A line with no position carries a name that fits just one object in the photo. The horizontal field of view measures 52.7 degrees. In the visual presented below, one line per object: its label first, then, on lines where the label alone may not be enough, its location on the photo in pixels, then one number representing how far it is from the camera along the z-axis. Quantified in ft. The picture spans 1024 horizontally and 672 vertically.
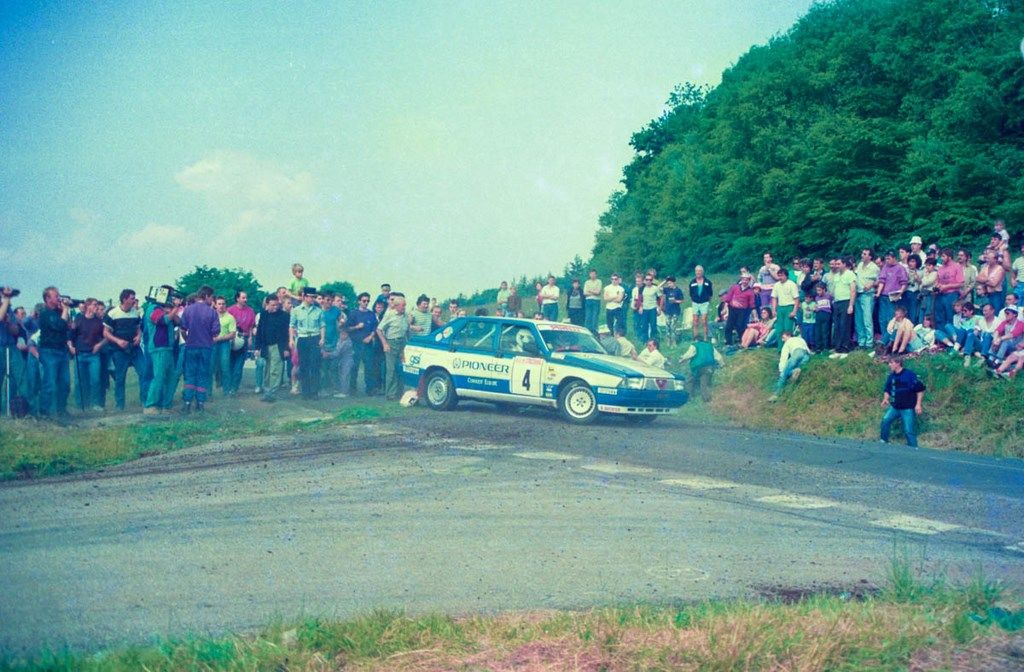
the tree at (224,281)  149.48
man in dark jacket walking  52.80
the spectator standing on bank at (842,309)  64.13
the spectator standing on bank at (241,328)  66.18
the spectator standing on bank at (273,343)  64.64
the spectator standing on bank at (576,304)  85.05
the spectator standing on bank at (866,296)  63.26
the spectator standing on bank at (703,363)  67.87
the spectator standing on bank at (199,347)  58.13
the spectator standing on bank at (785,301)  66.85
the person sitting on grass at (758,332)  70.44
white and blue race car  54.39
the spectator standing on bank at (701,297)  76.33
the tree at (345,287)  188.29
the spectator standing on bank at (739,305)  72.69
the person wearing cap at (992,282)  57.21
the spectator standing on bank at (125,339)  58.80
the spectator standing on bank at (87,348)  57.52
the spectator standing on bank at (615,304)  82.69
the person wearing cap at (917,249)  63.62
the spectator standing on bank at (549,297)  87.35
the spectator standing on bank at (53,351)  54.24
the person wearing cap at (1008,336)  53.47
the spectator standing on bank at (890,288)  61.21
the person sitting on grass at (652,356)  67.00
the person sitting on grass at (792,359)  63.36
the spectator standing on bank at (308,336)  65.87
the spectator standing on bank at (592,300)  85.18
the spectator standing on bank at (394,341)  68.13
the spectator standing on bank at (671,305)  82.28
